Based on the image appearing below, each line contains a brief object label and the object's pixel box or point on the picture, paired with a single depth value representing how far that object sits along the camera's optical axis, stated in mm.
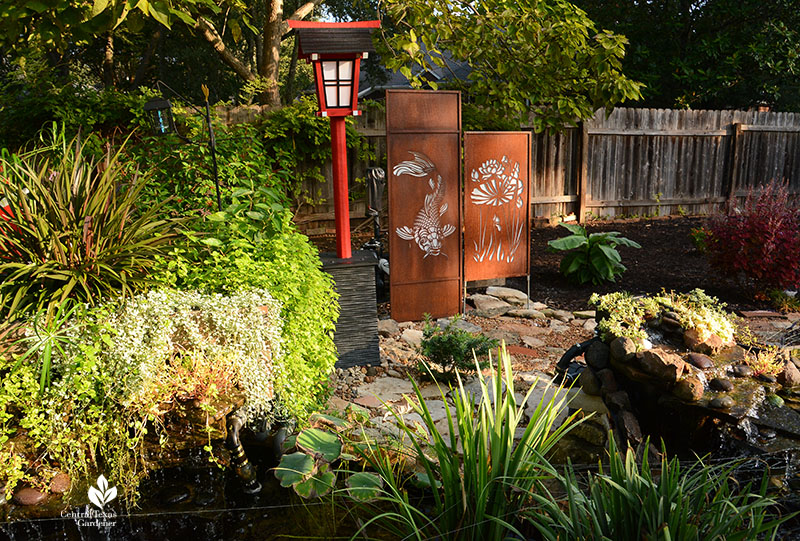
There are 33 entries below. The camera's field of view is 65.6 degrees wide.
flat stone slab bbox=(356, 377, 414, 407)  3908
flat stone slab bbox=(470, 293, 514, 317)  5863
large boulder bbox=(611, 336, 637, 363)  2906
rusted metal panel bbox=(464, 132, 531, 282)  5488
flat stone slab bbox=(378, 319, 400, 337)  5211
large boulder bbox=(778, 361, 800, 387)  2957
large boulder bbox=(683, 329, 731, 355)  3143
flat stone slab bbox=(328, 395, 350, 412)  3588
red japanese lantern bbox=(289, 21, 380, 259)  4277
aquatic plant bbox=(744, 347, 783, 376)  2979
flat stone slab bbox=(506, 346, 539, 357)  4761
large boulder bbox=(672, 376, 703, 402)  2707
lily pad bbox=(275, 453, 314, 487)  2167
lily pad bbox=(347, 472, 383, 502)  2062
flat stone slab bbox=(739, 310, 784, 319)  5492
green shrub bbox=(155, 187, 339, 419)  2988
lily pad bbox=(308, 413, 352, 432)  2574
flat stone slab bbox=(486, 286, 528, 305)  6229
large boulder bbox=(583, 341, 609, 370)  3135
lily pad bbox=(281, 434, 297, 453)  2400
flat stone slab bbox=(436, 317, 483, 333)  5379
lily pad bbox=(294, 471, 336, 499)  2156
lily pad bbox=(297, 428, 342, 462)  2261
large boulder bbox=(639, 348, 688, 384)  2754
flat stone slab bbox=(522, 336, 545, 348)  5008
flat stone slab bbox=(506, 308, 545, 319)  5758
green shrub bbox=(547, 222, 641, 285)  6457
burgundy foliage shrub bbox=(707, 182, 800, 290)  5543
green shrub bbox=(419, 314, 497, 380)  3990
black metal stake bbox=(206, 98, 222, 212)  3562
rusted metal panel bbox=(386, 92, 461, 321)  5125
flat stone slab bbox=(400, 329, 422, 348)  5011
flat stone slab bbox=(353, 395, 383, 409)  3715
